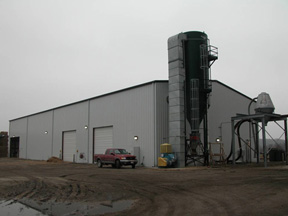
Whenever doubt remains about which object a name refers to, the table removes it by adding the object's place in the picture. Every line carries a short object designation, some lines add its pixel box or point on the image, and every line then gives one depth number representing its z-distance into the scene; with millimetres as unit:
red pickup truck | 25016
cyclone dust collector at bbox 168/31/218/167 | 25375
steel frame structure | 23562
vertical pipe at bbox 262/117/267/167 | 23173
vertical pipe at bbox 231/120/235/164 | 26703
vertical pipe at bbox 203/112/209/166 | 26109
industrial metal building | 27344
